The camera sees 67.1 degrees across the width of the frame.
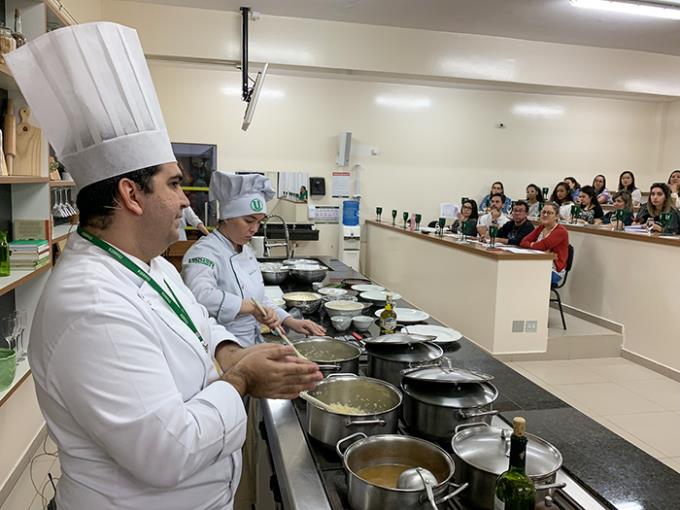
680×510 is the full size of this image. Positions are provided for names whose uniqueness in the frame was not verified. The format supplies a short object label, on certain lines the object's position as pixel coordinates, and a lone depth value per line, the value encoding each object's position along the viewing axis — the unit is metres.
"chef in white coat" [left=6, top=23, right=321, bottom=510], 0.84
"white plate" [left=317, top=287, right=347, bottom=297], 2.80
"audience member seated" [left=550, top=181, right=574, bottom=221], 7.12
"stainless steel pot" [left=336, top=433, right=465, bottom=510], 0.94
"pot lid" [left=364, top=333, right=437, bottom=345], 1.67
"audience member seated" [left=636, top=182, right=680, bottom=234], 5.37
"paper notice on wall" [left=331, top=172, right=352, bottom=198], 7.78
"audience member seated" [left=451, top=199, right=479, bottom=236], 6.47
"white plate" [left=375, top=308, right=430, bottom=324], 2.36
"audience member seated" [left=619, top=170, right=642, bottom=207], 7.88
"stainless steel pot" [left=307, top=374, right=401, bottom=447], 1.22
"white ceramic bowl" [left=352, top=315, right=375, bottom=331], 2.22
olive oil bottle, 2.06
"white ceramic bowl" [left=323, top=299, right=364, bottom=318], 2.36
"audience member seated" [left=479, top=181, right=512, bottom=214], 7.84
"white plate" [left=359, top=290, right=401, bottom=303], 2.72
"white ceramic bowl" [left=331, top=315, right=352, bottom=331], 2.22
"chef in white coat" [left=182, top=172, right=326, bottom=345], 1.99
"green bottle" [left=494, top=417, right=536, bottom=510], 0.89
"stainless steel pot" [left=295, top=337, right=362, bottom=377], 1.81
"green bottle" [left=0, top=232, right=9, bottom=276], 2.60
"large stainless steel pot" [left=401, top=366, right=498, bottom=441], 1.26
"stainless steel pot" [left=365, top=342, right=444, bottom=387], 1.61
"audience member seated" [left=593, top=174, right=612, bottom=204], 8.04
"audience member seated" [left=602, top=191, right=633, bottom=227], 6.73
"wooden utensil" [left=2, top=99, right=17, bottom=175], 2.68
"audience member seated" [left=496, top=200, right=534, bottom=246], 5.73
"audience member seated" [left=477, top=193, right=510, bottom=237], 6.36
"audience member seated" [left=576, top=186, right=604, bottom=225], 6.64
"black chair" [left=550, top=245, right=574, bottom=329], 4.97
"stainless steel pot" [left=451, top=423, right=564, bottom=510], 1.01
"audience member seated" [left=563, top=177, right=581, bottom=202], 7.78
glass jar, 2.41
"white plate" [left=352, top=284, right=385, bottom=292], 2.97
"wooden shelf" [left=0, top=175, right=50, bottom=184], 2.36
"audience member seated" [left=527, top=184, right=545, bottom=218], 7.61
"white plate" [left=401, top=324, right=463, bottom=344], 2.12
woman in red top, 4.89
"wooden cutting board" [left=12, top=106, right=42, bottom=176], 2.80
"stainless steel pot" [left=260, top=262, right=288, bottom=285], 3.29
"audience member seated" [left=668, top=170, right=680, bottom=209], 7.14
